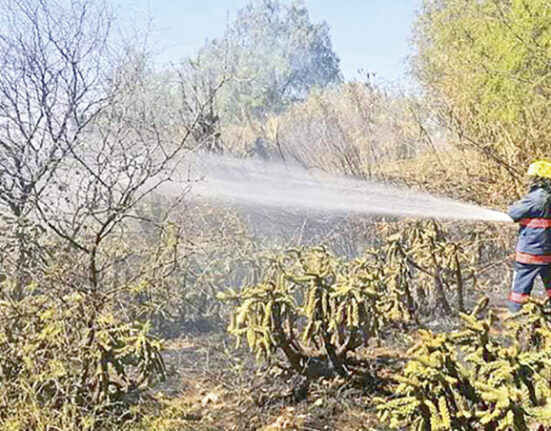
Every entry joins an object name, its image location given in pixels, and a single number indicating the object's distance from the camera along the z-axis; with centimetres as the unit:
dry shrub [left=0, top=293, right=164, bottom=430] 367
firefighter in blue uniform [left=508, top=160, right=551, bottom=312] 512
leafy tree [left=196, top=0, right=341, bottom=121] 3144
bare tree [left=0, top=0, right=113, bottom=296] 501
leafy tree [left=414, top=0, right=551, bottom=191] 743
